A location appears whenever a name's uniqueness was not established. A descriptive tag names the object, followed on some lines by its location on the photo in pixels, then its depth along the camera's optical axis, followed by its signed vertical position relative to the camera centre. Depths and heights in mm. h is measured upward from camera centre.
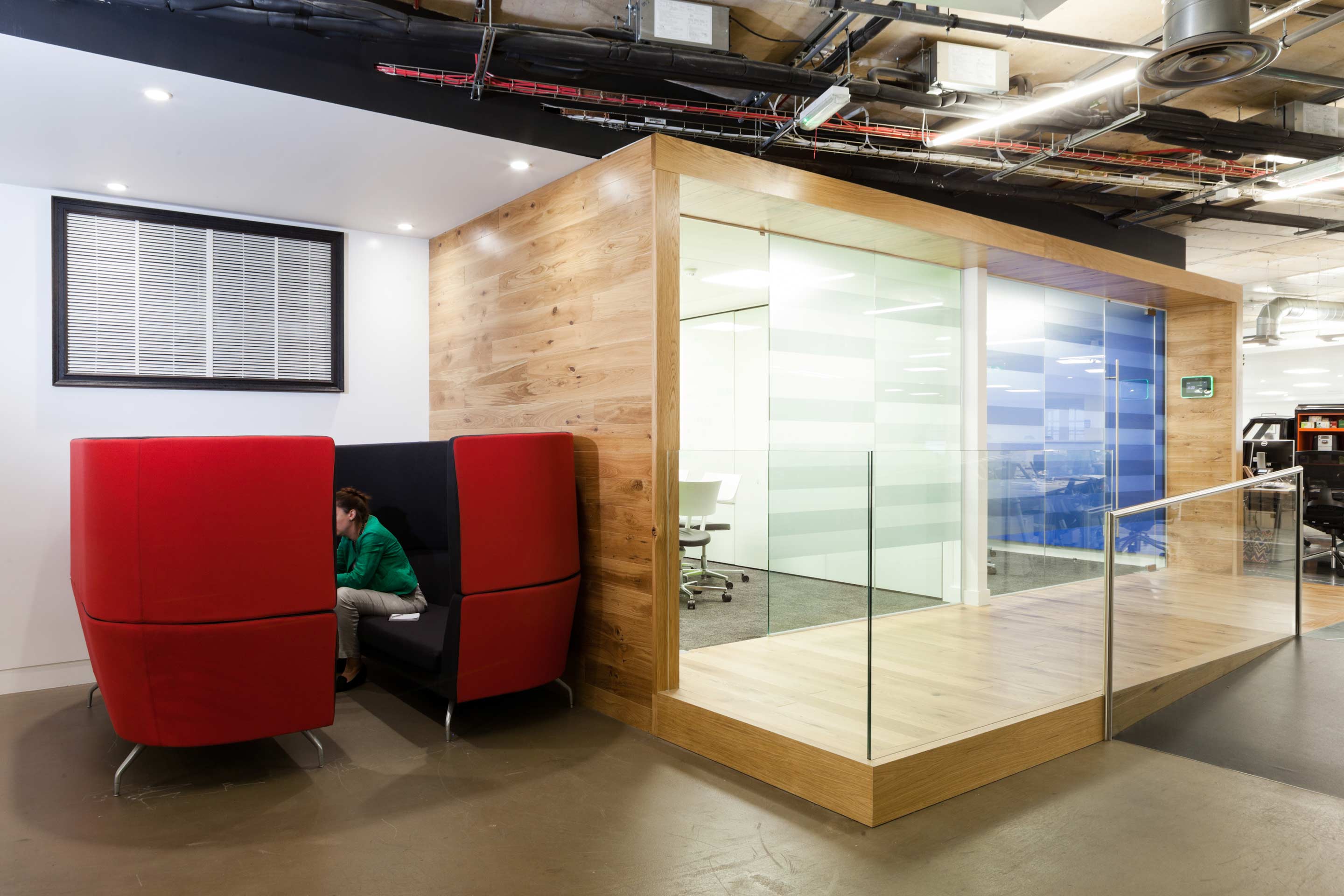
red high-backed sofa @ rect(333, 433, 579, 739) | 3498 -601
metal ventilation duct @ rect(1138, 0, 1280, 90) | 3146 +1571
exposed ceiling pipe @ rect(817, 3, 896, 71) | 4195 +2178
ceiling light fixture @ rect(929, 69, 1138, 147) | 3795 +1735
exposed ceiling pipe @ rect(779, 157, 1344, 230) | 5559 +1927
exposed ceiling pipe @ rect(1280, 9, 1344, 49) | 4074 +2130
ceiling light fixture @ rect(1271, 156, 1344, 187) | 5121 +1754
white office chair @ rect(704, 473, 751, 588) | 3871 -220
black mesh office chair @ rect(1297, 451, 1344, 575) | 7848 -534
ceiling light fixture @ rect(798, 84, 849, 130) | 3771 +1638
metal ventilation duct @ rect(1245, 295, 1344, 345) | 11211 +1825
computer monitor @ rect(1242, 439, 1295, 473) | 9562 -135
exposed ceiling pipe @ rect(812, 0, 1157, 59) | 3645 +1995
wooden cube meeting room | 3105 -241
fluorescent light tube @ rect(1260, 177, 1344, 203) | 5457 +1754
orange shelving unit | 10344 +200
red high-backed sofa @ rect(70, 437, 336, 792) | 2936 -524
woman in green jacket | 4250 -734
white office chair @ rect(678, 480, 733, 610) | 4223 -521
